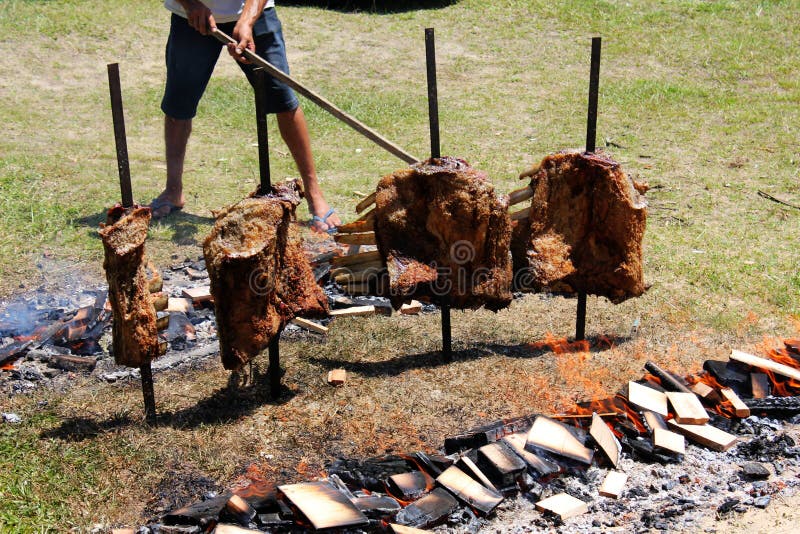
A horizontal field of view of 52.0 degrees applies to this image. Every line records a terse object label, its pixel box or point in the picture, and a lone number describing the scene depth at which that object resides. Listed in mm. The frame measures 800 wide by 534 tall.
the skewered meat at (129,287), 3846
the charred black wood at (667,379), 4500
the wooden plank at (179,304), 5453
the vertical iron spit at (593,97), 4570
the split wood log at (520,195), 4848
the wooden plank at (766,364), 4598
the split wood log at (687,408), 4219
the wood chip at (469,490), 3643
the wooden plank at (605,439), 3984
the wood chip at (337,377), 4582
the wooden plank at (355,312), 5469
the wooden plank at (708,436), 4086
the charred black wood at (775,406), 4359
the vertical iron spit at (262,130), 4043
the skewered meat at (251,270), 3918
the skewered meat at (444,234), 4426
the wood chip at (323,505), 3438
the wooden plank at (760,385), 4473
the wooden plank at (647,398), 4293
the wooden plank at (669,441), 4020
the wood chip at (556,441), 3960
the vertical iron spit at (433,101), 4340
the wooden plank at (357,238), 5312
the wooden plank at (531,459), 3877
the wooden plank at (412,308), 5547
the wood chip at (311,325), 5254
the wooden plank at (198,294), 5594
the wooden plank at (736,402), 4328
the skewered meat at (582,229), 4645
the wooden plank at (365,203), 4898
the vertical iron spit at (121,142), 3725
